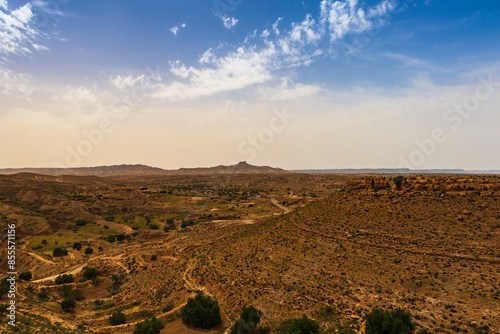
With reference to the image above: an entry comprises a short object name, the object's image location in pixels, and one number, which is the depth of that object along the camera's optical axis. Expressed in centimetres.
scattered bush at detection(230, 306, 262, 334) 1775
